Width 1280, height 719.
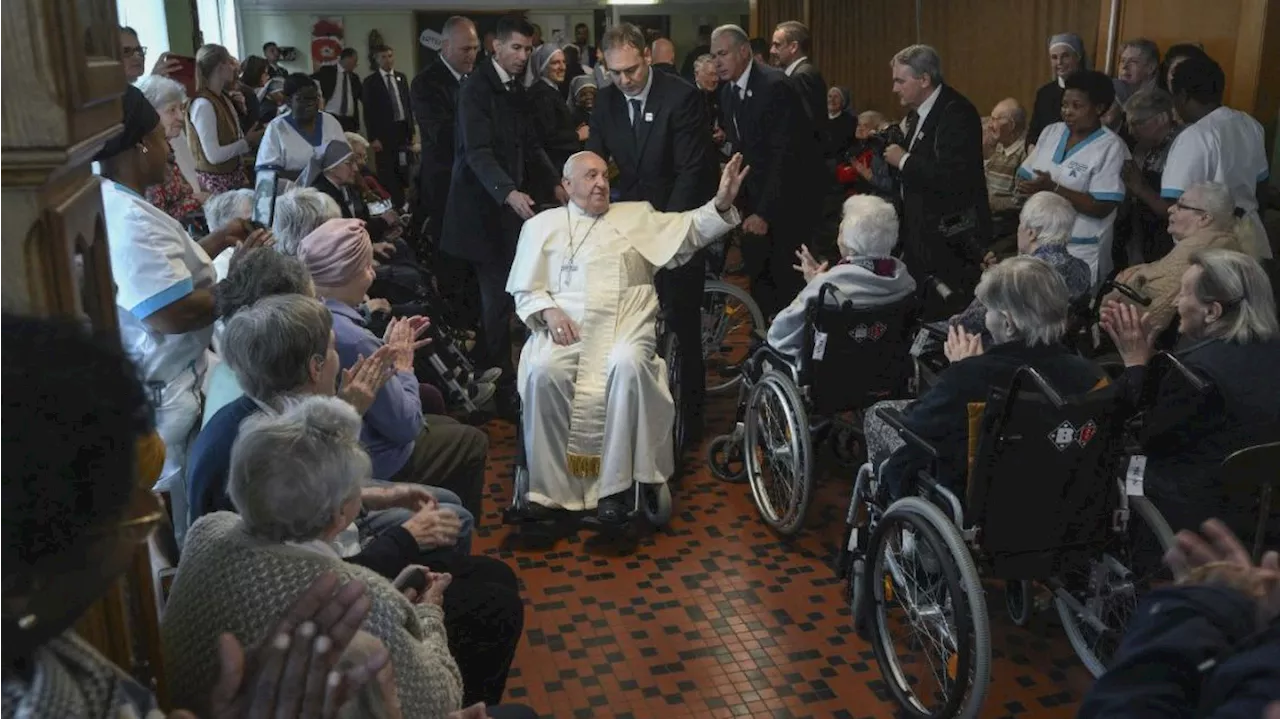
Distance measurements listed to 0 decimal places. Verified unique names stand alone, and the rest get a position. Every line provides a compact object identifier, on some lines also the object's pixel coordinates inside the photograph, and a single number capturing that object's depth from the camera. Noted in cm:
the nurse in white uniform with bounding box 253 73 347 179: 503
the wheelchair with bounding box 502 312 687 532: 359
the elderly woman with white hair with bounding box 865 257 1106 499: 256
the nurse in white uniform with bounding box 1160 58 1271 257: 424
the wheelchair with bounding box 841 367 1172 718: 236
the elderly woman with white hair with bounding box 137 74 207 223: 425
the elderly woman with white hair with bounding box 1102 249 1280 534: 259
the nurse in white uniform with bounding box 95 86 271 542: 260
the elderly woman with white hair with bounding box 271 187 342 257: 345
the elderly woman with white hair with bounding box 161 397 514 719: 137
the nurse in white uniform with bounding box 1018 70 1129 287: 428
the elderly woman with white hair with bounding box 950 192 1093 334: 348
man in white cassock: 357
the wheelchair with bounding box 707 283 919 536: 338
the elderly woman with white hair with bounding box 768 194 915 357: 347
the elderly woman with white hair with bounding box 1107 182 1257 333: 356
